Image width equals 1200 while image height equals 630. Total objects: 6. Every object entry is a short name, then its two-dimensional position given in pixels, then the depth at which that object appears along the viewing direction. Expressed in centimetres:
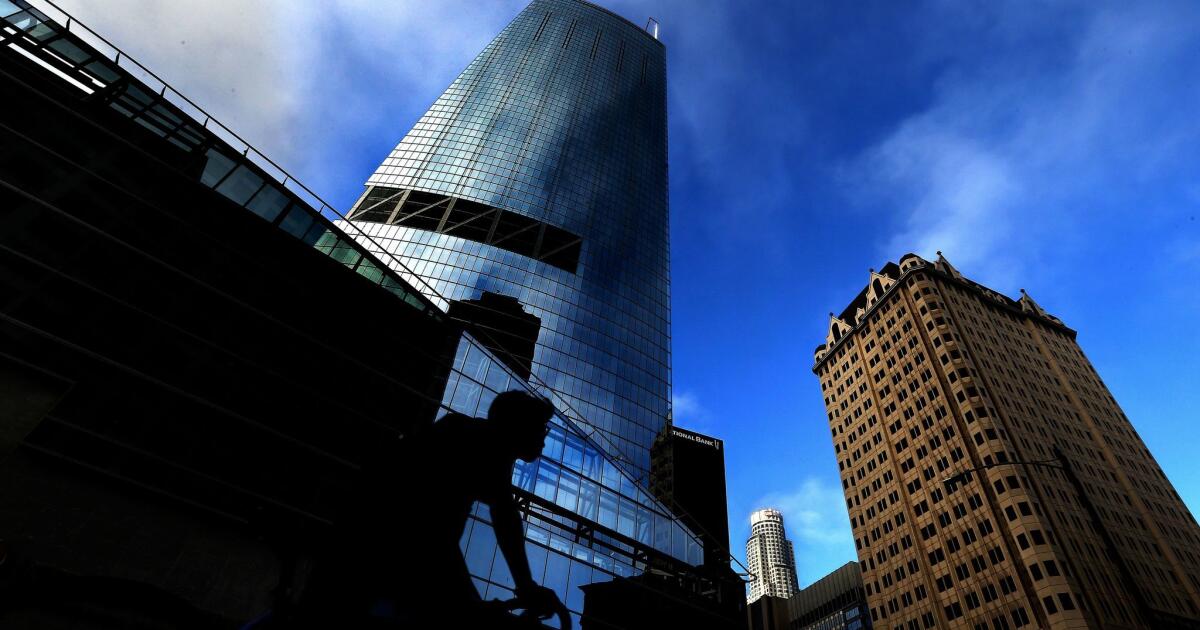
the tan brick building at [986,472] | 6369
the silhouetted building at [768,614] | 10694
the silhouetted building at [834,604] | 9006
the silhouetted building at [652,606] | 2534
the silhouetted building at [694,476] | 7062
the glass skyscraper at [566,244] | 2720
